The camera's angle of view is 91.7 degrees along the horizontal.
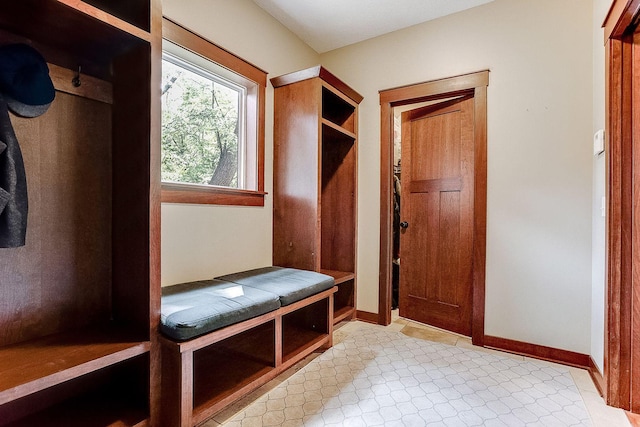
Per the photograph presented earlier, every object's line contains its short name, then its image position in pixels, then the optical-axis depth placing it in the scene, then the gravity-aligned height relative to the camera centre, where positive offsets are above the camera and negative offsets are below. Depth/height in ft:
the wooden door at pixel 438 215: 8.59 -0.09
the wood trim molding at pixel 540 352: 6.79 -3.22
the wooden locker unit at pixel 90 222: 3.93 -0.17
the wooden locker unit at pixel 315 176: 7.93 +0.99
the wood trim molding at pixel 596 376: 5.72 -3.21
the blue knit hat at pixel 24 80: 3.80 +1.65
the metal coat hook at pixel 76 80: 4.48 +1.89
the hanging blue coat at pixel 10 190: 3.61 +0.25
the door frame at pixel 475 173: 7.85 +1.16
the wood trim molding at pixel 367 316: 9.38 -3.21
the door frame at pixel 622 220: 5.17 -0.13
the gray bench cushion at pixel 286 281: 5.95 -1.47
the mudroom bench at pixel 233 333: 4.22 -2.14
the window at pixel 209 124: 6.34 +2.05
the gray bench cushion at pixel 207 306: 4.22 -1.46
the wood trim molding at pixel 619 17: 4.74 +3.16
